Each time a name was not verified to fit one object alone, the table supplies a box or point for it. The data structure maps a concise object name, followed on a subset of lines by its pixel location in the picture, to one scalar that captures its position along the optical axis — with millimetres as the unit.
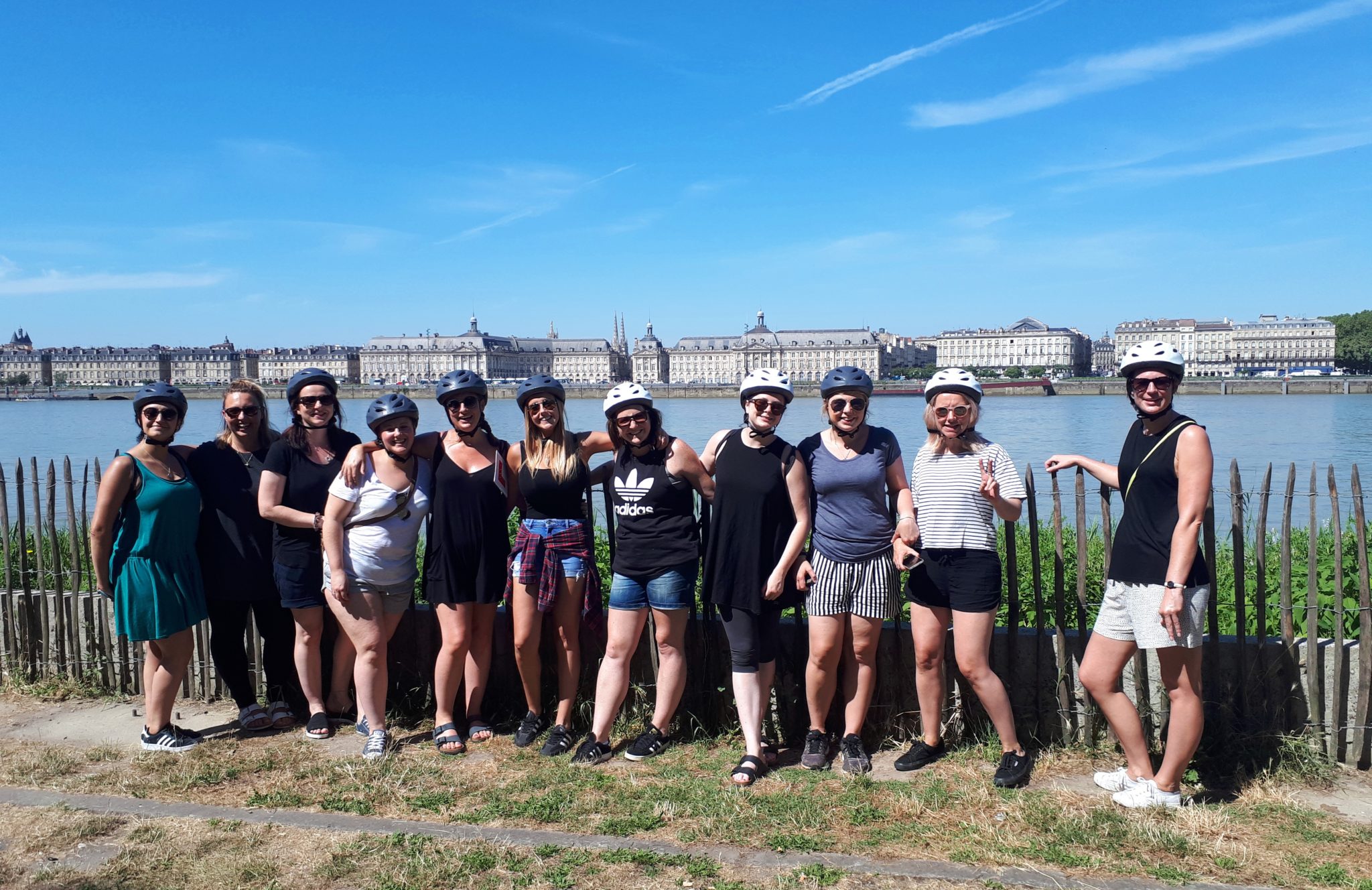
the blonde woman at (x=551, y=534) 4359
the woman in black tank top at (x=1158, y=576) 3561
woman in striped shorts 4090
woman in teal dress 4453
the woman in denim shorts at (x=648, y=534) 4270
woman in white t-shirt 4406
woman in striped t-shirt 3994
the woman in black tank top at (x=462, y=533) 4430
